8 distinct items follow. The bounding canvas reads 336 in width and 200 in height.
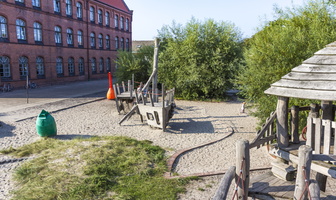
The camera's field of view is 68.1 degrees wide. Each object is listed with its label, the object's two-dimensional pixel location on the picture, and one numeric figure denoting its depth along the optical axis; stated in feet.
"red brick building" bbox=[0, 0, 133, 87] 69.15
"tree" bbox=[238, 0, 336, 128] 25.31
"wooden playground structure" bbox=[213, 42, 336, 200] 11.66
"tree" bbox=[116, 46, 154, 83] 67.92
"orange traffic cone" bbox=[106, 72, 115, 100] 47.05
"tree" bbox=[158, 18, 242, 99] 53.47
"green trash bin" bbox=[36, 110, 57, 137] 27.61
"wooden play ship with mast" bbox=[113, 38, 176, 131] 31.01
